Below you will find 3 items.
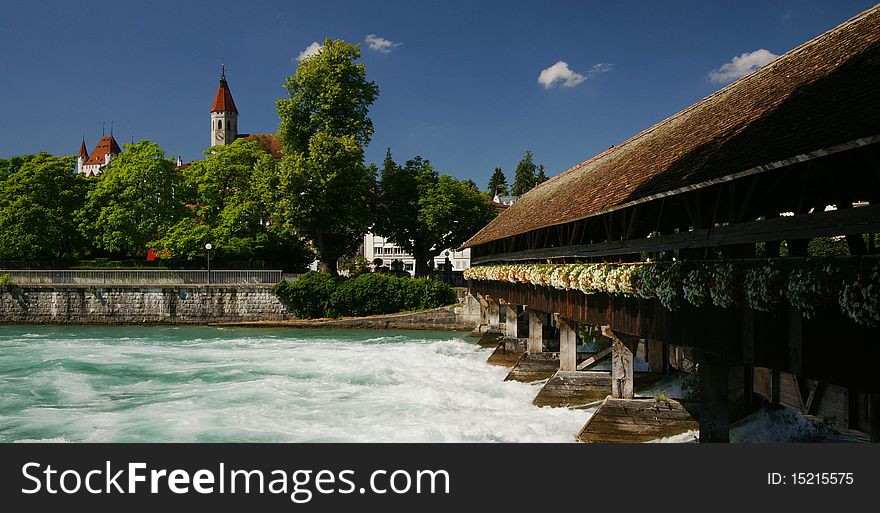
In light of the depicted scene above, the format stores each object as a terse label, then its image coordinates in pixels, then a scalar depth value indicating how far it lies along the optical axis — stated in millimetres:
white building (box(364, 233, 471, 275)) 76562
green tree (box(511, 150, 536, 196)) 82438
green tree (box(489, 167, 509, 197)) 105062
